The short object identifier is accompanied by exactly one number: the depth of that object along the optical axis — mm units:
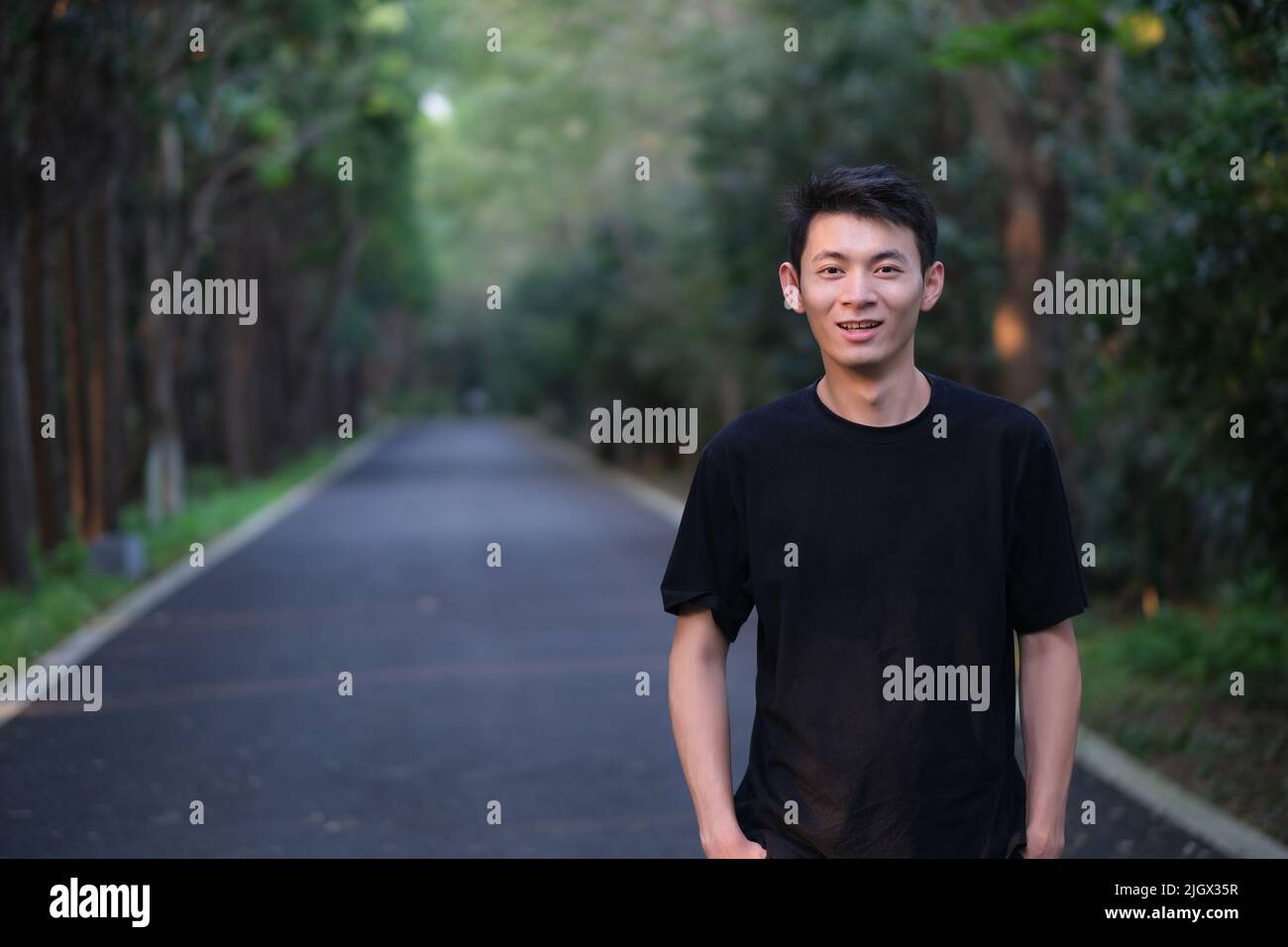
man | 2990
